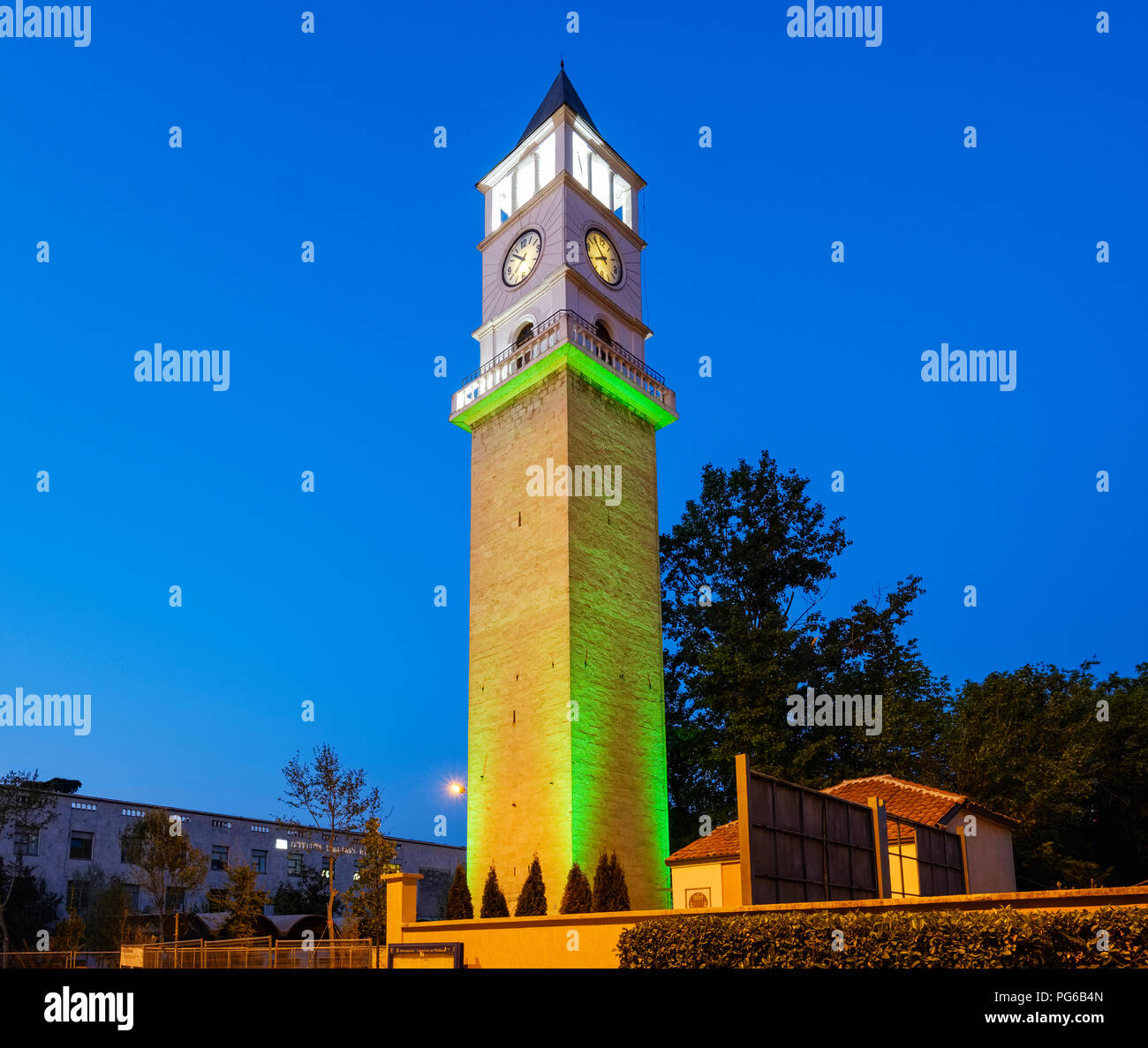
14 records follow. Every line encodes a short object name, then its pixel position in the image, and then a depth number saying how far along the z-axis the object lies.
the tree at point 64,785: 51.93
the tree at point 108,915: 44.25
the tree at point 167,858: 39.53
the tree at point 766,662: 32.84
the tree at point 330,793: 33.44
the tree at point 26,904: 42.66
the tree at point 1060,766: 29.92
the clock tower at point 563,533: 28.31
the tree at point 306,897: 48.06
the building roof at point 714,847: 25.22
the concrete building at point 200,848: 45.44
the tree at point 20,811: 42.97
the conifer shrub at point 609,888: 25.70
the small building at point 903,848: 21.53
